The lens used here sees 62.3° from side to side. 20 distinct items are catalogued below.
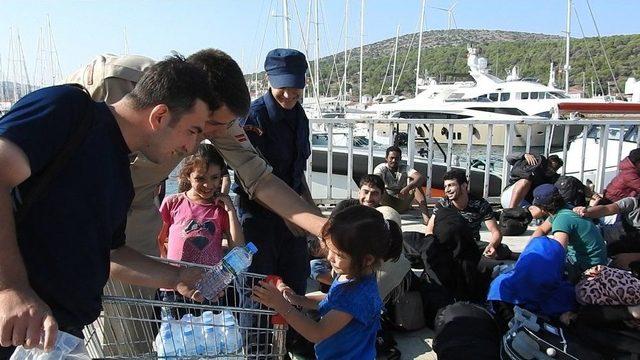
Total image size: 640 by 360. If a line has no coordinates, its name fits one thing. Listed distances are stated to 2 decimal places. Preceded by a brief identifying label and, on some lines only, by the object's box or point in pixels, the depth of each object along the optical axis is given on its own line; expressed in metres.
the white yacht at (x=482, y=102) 28.45
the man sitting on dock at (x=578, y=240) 4.48
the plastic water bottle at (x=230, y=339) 1.89
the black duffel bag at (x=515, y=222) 6.46
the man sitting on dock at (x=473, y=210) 5.24
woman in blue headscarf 3.42
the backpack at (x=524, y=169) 6.90
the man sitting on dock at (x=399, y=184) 7.11
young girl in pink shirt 3.59
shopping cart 1.82
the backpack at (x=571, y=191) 5.24
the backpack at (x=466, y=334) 3.21
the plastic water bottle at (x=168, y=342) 1.85
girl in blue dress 2.43
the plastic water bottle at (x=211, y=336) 1.87
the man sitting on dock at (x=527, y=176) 6.87
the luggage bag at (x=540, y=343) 3.02
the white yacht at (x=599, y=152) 7.90
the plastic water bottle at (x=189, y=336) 1.85
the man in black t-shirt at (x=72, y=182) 1.31
